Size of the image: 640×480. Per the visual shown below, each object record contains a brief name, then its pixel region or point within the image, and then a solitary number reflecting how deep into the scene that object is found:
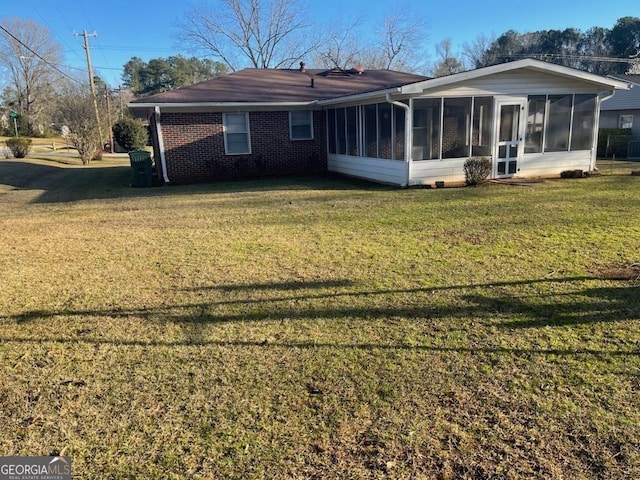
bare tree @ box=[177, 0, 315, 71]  38.66
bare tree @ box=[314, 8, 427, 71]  42.19
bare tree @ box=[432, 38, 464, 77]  55.62
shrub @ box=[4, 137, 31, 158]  26.39
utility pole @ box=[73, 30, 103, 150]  30.23
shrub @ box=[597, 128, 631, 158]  22.55
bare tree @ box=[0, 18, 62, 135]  59.69
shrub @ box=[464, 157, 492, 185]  12.17
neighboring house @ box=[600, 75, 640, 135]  26.20
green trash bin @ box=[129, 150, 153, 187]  14.49
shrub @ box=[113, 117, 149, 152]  34.31
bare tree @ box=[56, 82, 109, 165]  25.14
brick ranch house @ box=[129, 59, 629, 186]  12.09
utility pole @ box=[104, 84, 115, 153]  37.28
